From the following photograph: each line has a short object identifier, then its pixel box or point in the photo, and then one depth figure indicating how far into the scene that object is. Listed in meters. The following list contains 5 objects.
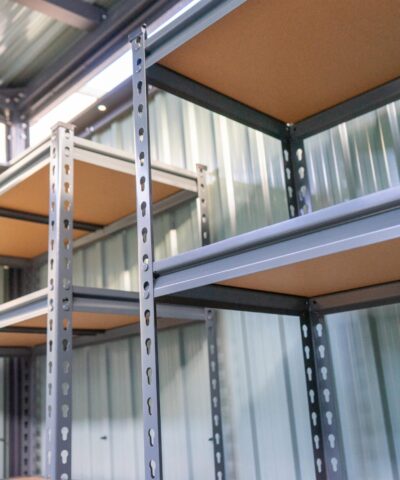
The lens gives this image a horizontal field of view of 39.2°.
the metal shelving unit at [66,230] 1.39
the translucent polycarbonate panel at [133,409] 1.67
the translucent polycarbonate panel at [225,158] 1.59
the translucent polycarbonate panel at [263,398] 1.42
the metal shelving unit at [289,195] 0.84
